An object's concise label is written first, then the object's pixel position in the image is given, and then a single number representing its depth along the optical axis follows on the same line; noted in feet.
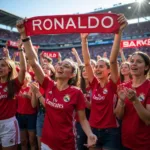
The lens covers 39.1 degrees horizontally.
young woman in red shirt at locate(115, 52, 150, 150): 8.00
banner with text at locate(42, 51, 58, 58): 27.58
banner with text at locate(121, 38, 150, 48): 23.29
